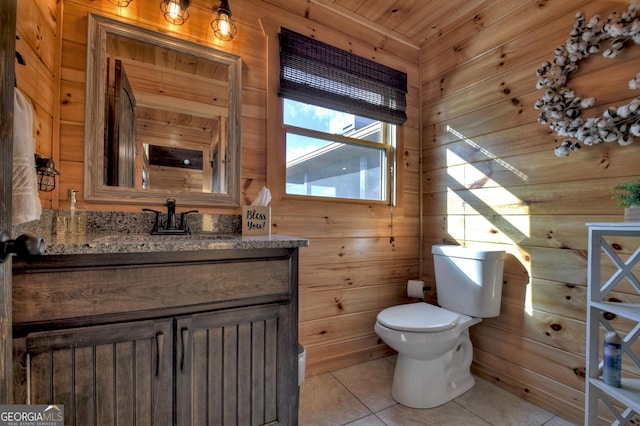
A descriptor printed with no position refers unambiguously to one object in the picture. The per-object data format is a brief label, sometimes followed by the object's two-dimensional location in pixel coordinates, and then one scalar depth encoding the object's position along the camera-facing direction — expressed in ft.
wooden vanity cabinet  2.72
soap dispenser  4.07
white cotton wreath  4.03
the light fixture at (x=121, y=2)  4.46
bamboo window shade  5.70
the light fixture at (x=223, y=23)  4.91
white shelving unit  3.67
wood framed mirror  4.41
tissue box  4.89
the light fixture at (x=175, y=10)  4.66
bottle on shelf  3.59
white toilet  4.79
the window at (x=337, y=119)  5.84
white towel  2.46
